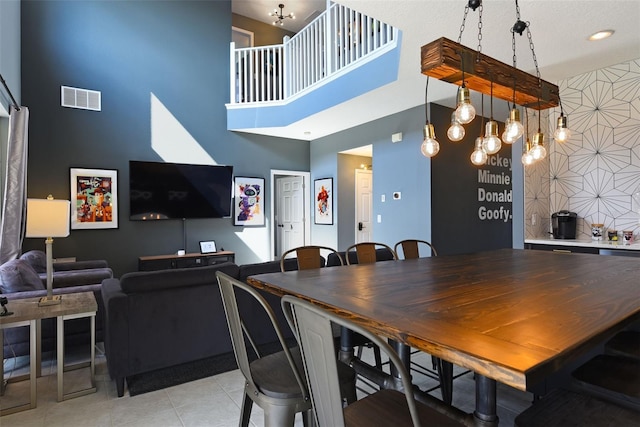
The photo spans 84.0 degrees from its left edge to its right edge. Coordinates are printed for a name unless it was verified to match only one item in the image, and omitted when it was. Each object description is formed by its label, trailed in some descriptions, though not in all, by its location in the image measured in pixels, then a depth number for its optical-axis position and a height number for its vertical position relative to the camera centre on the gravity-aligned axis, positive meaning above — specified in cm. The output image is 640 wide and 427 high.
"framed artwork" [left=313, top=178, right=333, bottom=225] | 674 +26
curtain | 370 +24
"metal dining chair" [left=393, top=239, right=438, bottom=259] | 303 -31
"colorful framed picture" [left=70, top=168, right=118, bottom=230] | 504 +24
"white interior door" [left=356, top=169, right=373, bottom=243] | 692 +16
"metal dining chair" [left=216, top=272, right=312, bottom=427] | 126 -63
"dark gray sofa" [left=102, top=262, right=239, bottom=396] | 242 -76
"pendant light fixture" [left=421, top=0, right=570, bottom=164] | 199 +83
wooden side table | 216 -65
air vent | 502 +169
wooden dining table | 85 -33
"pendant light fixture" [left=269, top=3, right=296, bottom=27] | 726 +415
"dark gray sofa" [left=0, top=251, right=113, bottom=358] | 281 -85
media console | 532 -71
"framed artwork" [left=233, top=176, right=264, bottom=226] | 644 +24
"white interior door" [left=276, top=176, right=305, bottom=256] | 733 +0
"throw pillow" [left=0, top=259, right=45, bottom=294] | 288 -51
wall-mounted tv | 545 +39
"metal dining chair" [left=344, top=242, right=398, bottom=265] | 286 -32
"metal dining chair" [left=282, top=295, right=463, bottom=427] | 85 -46
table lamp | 239 -3
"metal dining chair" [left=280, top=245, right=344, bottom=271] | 260 -33
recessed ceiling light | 287 +146
